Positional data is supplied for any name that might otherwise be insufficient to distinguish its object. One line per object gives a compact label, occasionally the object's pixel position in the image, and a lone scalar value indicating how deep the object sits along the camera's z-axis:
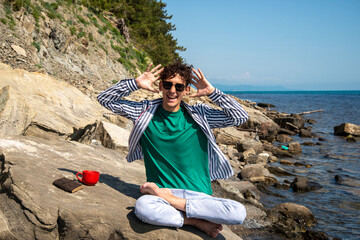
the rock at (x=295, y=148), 16.09
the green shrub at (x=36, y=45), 14.09
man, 3.55
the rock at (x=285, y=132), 23.44
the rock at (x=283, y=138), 20.20
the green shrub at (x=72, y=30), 19.38
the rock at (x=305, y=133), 22.38
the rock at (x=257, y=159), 12.58
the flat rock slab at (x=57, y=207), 3.29
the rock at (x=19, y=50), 11.38
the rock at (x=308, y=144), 18.75
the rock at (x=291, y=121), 26.31
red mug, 4.04
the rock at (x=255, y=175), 10.11
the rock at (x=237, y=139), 14.67
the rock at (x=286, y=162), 13.48
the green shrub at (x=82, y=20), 21.98
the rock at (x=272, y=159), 13.93
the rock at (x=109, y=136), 7.21
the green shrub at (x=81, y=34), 20.25
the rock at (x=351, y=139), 20.25
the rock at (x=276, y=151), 15.41
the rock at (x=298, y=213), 7.10
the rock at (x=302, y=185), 9.66
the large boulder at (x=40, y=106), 5.30
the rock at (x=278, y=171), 11.72
